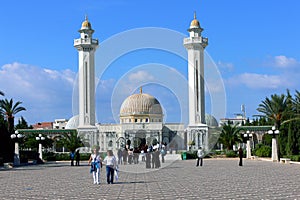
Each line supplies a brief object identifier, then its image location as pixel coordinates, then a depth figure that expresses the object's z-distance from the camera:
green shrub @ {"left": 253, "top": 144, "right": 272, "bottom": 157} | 39.69
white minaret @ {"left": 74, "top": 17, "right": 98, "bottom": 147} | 68.62
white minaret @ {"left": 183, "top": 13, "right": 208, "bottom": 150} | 69.12
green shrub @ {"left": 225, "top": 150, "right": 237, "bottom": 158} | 46.44
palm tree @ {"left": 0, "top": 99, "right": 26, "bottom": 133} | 48.87
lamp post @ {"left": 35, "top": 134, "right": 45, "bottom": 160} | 42.82
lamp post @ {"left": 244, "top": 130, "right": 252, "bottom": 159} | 41.76
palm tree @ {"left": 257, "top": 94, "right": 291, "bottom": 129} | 41.75
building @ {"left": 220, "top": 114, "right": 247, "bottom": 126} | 127.28
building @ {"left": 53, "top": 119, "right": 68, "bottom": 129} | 113.39
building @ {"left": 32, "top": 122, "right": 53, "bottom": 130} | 123.16
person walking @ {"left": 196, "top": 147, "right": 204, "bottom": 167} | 28.35
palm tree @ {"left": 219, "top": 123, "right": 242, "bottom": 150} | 51.38
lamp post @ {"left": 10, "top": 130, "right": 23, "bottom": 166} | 36.02
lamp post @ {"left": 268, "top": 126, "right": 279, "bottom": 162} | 33.81
